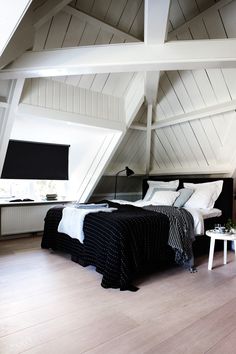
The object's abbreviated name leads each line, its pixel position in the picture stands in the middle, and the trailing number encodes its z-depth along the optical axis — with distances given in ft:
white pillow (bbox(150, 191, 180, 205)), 14.07
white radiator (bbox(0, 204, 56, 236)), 14.62
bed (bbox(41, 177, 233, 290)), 8.61
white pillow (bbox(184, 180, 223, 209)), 13.38
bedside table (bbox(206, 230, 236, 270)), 10.45
